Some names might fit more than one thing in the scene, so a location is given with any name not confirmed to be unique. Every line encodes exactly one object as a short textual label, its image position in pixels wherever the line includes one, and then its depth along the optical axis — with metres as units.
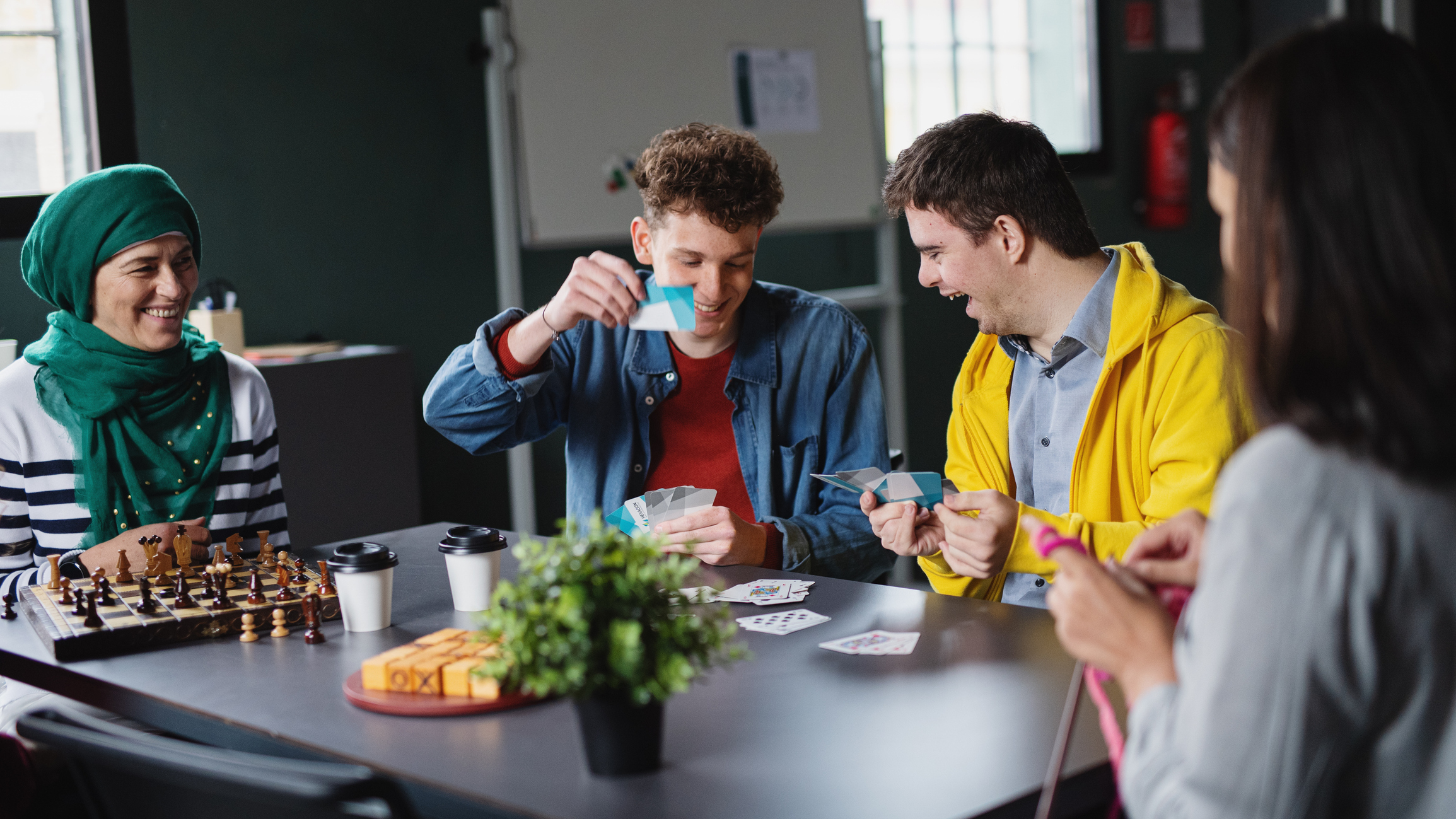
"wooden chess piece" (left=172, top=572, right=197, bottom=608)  1.59
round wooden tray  1.23
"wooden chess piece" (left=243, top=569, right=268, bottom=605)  1.61
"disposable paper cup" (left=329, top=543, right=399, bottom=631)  1.54
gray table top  1.03
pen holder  2.97
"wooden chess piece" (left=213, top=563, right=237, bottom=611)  1.59
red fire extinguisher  5.42
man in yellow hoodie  1.71
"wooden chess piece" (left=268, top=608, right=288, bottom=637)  1.55
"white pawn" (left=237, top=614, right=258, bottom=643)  1.53
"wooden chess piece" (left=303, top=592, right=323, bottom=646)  1.51
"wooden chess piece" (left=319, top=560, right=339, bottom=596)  1.63
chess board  1.47
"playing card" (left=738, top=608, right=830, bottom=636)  1.52
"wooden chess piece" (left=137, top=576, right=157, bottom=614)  1.56
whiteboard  3.54
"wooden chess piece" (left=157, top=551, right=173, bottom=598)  1.73
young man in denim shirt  2.11
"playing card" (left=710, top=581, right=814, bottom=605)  1.64
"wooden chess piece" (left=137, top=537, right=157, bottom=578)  1.73
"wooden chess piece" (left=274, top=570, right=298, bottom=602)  1.60
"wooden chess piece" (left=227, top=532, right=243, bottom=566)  1.83
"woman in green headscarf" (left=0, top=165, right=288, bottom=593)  2.00
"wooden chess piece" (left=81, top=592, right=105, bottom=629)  1.50
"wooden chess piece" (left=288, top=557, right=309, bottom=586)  1.69
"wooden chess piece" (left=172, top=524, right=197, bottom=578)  1.73
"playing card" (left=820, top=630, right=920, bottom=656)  1.42
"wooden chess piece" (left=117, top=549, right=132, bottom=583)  1.70
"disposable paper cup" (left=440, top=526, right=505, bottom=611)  1.63
